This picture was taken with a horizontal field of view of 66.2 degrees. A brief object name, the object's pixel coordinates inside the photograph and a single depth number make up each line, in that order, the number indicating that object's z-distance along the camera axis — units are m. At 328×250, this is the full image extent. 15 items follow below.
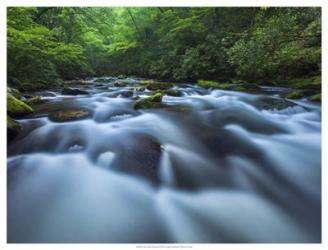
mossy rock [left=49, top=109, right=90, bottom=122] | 2.69
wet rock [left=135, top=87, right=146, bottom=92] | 4.18
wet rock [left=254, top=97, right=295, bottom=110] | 2.75
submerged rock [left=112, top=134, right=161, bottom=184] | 1.74
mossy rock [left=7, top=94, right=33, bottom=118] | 2.50
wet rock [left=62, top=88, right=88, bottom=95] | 3.94
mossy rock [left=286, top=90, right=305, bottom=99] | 2.55
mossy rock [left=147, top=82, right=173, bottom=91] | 4.18
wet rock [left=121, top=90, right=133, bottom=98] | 3.83
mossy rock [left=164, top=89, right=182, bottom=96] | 3.68
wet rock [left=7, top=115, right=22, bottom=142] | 2.10
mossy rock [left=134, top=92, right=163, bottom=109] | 3.03
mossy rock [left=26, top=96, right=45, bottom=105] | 3.06
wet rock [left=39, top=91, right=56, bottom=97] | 3.50
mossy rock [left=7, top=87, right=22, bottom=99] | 2.50
